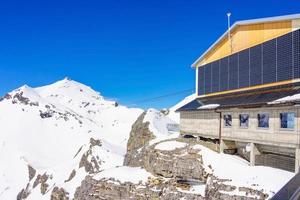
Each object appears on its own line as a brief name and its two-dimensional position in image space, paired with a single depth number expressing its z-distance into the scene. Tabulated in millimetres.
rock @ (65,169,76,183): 51086
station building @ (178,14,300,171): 14873
